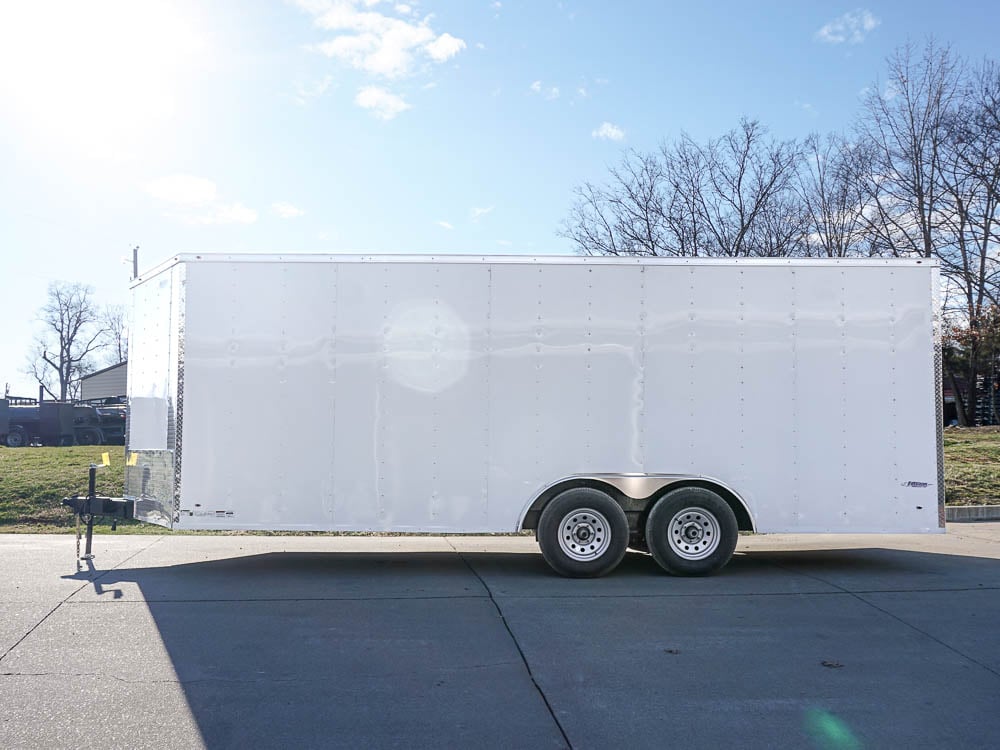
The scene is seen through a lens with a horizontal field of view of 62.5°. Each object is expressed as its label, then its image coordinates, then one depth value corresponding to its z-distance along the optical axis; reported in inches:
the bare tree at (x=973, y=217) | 1027.3
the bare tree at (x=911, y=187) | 1061.8
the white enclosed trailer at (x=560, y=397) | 322.0
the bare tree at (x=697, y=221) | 981.8
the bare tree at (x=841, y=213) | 1064.2
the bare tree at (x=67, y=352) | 2842.0
